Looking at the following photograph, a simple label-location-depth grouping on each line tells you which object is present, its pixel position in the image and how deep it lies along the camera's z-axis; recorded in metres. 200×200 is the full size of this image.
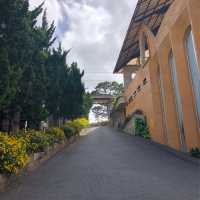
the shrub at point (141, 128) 19.73
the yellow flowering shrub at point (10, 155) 5.99
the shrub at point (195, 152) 9.80
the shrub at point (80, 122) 22.90
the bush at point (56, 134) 12.91
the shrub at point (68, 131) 16.73
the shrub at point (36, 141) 8.81
